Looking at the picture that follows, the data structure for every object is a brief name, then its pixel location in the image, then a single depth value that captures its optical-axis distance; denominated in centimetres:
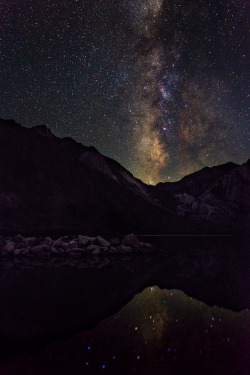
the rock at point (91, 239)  2278
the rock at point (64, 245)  2110
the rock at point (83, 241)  2177
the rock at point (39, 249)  1970
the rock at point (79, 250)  2011
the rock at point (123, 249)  2148
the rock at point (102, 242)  2242
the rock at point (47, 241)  2222
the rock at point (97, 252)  2007
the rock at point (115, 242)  2455
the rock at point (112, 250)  2100
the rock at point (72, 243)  2125
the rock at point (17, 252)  1955
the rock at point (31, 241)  2279
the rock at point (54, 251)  1977
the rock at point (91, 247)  2068
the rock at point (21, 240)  2141
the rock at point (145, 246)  2475
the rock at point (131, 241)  2404
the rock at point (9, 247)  1989
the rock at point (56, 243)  2126
